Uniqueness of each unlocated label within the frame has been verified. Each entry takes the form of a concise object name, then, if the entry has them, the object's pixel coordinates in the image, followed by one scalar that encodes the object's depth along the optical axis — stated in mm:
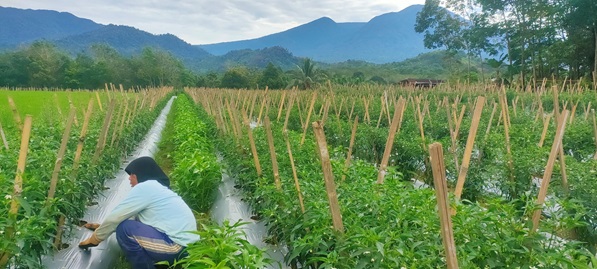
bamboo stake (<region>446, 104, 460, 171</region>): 4364
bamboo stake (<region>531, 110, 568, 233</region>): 2533
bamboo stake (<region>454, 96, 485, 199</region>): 3217
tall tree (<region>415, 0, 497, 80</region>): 35250
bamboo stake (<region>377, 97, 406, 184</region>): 3832
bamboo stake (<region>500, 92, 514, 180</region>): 5314
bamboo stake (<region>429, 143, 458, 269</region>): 1964
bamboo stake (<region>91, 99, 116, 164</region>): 5006
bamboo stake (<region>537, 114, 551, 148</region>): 5145
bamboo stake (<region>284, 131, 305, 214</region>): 3392
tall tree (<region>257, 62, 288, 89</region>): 48094
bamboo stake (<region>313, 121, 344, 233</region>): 2738
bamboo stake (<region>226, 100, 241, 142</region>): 6871
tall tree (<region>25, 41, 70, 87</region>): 58719
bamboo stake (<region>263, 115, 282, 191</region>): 4117
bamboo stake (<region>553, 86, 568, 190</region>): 3903
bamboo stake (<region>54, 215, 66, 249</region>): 3888
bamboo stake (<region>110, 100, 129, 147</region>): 6850
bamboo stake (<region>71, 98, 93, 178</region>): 4254
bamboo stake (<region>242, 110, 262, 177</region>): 4855
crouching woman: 3516
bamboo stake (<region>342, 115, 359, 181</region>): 4129
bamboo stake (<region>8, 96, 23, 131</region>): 4922
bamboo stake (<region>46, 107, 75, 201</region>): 3524
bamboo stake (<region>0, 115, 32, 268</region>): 2688
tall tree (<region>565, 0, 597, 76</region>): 24734
